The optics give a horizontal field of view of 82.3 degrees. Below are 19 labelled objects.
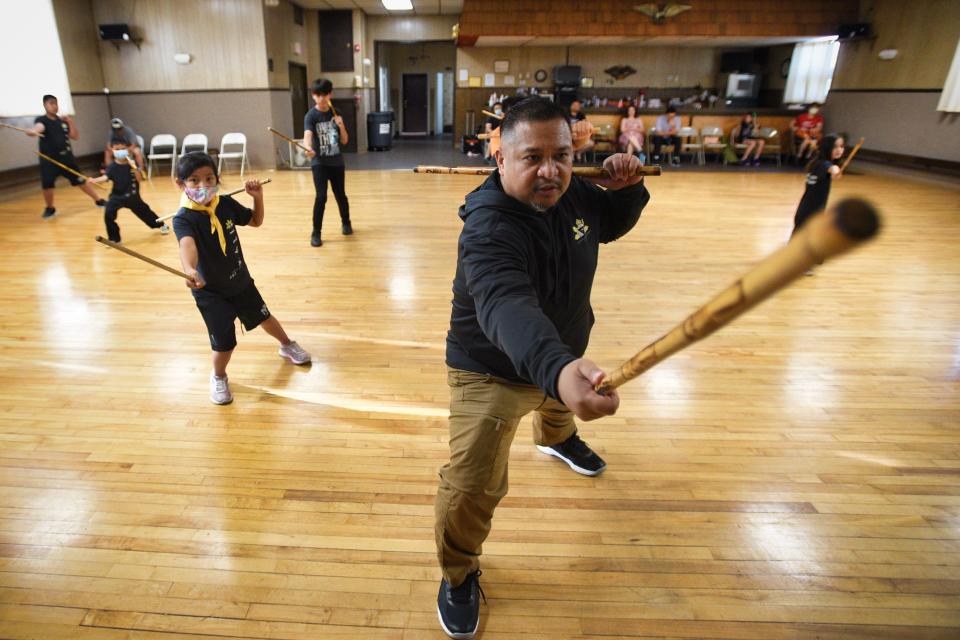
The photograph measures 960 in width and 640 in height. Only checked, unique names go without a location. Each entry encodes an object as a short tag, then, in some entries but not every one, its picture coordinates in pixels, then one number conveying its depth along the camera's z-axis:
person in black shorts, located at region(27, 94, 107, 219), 6.32
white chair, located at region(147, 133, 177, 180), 9.62
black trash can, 12.90
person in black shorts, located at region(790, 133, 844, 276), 4.14
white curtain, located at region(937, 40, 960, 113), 8.91
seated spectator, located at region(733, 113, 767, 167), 11.47
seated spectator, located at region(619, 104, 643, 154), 11.19
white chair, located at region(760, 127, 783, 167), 11.49
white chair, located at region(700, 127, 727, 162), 11.65
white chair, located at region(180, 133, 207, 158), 10.01
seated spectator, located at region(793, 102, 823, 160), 11.03
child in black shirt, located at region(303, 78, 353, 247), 4.92
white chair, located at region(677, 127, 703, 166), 11.46
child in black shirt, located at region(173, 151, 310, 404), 2.32
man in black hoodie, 1.20
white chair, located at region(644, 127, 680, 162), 11.64
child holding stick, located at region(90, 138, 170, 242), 5.14
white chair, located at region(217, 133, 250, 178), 9.88
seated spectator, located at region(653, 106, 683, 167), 11.28
